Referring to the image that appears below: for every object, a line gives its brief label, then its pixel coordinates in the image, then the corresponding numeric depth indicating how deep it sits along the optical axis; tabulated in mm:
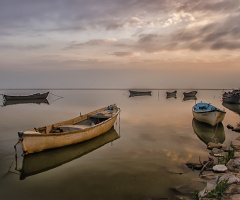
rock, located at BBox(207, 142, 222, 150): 12251
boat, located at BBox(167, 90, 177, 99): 72994
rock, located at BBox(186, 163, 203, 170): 8930
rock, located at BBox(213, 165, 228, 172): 8117
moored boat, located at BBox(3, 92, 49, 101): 54531
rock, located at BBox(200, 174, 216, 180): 7634
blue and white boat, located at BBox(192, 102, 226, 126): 18266
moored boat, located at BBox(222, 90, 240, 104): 42628
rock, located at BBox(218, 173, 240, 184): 6203
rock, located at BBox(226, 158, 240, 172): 8030
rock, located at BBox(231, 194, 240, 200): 5281
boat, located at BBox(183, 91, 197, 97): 67800
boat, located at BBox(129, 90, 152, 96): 87825
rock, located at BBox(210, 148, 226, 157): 10660
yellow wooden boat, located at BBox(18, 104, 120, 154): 10344
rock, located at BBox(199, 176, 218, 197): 5923
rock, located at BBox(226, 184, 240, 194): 5629
